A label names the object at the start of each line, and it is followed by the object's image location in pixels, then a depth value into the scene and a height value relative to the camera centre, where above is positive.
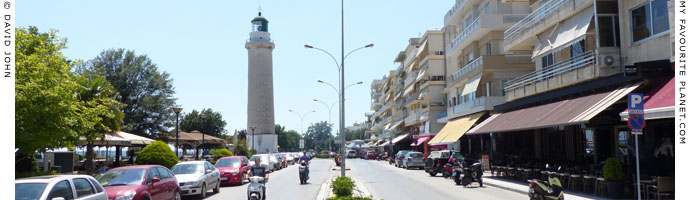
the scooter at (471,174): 22.52 -2.17
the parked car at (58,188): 8.64 -1.01
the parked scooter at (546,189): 13.20 -1.70
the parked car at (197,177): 17.69 -1.75
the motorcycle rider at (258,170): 14.48 -1.19
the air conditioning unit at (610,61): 18.80 +2.19
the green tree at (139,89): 51.06 +4.00
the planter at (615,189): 15.82 -2.02
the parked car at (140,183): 12.39 -1.39
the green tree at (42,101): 13.40 +0.75
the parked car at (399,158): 47.28 -2.98
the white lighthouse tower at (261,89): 74.25 +5.38
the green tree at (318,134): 188.88 -2.80
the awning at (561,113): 16.67 +0.39
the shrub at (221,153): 40.56 -2.00
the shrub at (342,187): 13.74 -1.64
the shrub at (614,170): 15.88 -1.47
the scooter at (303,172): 25.17 -2.18
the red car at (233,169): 24.14 -1.97
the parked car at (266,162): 38.00 -2.55
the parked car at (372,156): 84.12 -4.89
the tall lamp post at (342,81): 25.03 +2.21
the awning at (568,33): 20.58 +3.78
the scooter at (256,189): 13.49 -1.60
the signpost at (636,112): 11.40 +0.21
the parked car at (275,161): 42.21 -2.82
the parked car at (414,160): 42.53 -2.86
